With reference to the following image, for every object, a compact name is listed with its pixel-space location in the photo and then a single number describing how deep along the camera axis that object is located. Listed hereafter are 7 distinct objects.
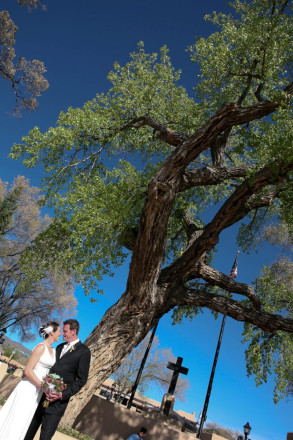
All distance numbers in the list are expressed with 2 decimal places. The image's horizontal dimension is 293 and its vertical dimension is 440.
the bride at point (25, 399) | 3.54
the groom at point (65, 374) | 3.79
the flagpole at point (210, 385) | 12.02
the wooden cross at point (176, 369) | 13.95
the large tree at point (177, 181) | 8.63
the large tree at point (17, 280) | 25.89
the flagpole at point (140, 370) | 12.58
